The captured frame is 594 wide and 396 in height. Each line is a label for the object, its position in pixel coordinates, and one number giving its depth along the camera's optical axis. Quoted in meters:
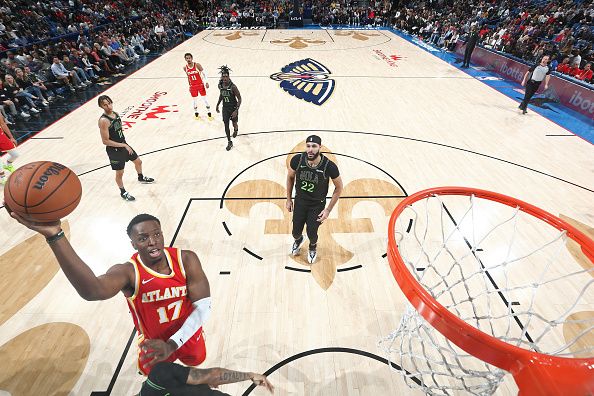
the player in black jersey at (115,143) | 5.05
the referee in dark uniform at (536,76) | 8.94
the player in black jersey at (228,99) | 6.73
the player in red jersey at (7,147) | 6.13
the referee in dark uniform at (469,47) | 13.80
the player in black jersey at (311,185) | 3.79
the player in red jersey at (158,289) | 2.07
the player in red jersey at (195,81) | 8.57
